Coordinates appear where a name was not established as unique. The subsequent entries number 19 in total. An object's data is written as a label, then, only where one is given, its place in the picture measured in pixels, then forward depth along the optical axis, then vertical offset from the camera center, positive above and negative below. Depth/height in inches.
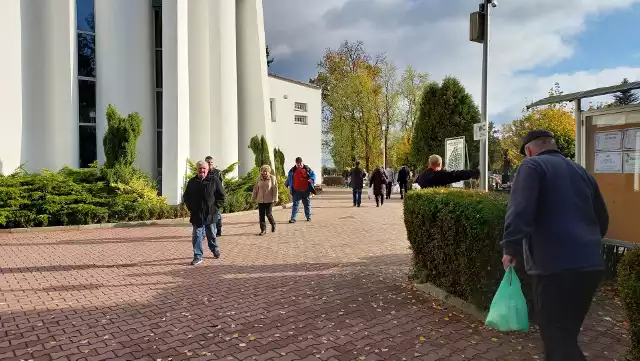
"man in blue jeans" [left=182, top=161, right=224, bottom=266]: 300.2 -21.5
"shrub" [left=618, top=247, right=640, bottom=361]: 103.8 -28.5
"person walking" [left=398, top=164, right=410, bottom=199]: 896.3 -18.1
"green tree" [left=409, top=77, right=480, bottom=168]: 896.9 +99.9
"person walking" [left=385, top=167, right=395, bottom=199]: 993.5 -22.2
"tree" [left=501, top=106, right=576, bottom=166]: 993.2 +130.1
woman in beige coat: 429.4 -22.6
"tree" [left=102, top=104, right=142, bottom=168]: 515.2 +35.2
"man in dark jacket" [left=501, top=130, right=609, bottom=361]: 110.4 -18.1
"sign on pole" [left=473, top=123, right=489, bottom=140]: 300.7 +24.3
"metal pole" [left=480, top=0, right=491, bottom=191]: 298.8 +42.6
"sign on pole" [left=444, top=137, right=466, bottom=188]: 431.5 +14.8
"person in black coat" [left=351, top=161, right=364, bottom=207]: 748.3 -21.1
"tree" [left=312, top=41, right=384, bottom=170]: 1437.0 +160.6
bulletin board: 224.4 +0.1
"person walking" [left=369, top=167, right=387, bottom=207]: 759.1 -22.0
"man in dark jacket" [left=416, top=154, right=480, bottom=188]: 276.3 -4.5
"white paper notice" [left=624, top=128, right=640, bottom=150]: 222.2 +13.8
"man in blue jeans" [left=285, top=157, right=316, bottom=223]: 530.0 -16.7
